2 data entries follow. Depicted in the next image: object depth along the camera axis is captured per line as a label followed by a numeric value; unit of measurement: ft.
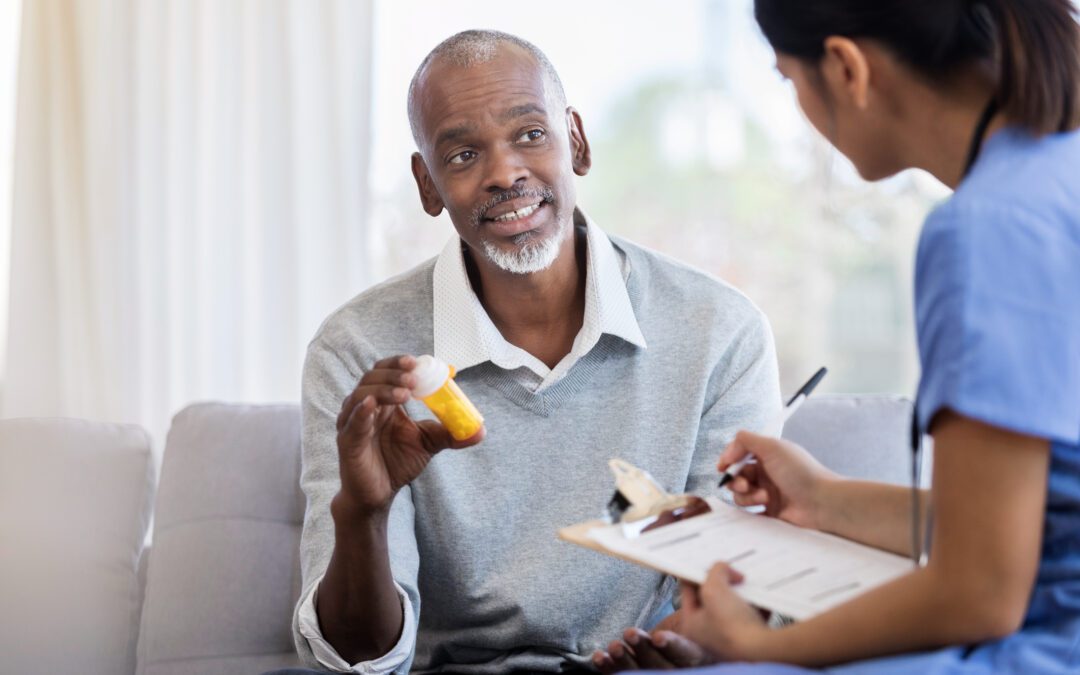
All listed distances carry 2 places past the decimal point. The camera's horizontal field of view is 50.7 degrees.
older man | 5.59
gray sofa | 6.54
